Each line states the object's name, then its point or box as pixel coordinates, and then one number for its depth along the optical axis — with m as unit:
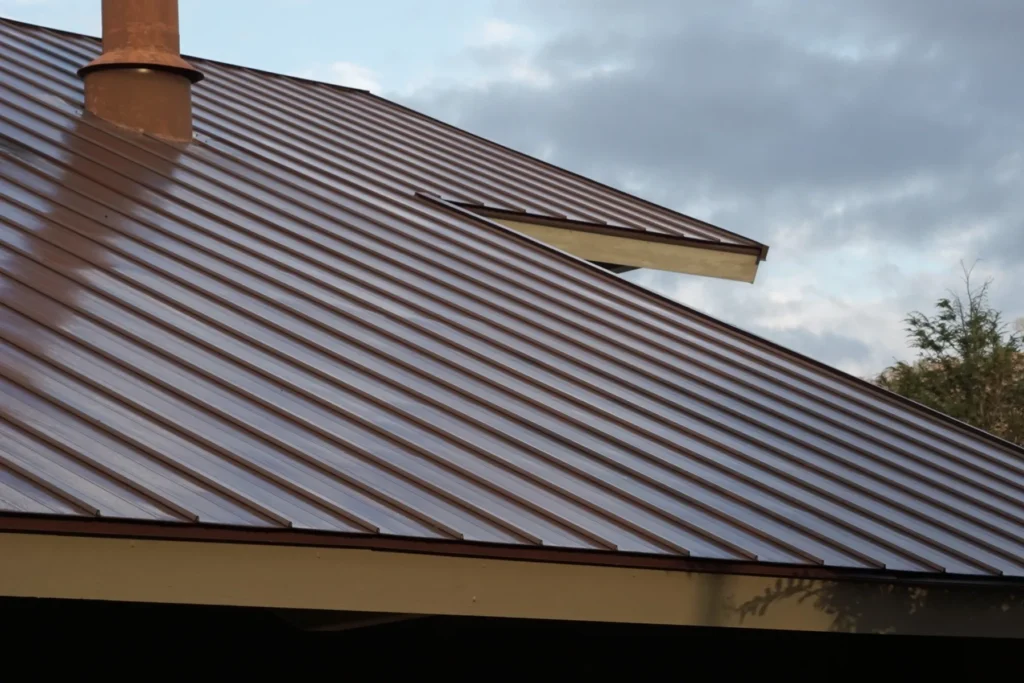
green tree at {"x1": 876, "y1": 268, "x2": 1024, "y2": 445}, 53.84
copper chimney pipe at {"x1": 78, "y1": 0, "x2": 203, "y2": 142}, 19.11
